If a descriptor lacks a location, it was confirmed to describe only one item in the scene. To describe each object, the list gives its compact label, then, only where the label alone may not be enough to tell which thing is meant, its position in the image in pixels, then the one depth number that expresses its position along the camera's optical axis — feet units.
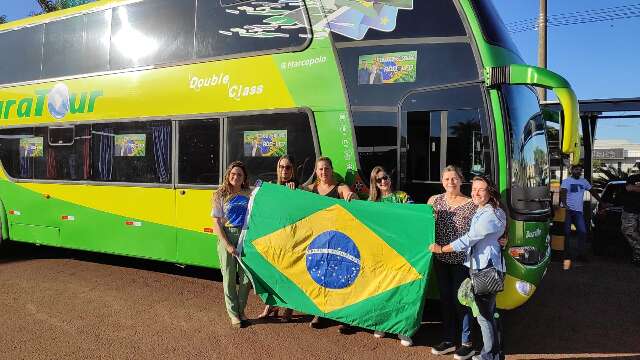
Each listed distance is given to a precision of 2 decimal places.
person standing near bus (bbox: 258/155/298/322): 17.11
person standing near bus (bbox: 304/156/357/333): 16.17
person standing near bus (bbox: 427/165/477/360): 14.08
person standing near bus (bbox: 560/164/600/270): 30.27
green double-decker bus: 15.57
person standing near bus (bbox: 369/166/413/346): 15.52
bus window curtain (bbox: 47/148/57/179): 24.85
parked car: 30.68
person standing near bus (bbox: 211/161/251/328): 16.48
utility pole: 54.18
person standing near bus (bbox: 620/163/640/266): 27.99
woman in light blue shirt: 12.90
